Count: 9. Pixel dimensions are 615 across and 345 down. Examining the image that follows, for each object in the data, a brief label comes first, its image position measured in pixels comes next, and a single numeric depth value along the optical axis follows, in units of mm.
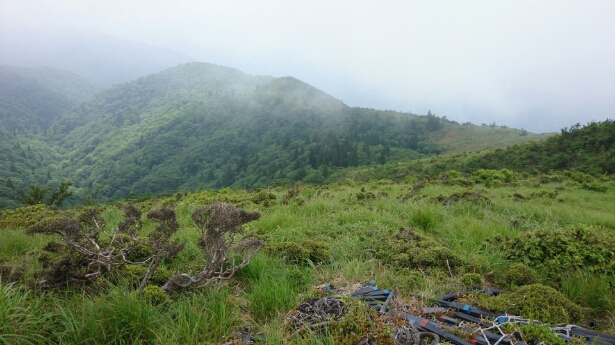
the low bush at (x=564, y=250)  3443
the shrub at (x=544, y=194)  10153
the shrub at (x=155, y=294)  2569
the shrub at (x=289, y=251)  3831
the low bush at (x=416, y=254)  3650
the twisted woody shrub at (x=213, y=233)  2779
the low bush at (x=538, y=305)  2480
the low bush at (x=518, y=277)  3195
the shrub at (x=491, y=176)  15342
